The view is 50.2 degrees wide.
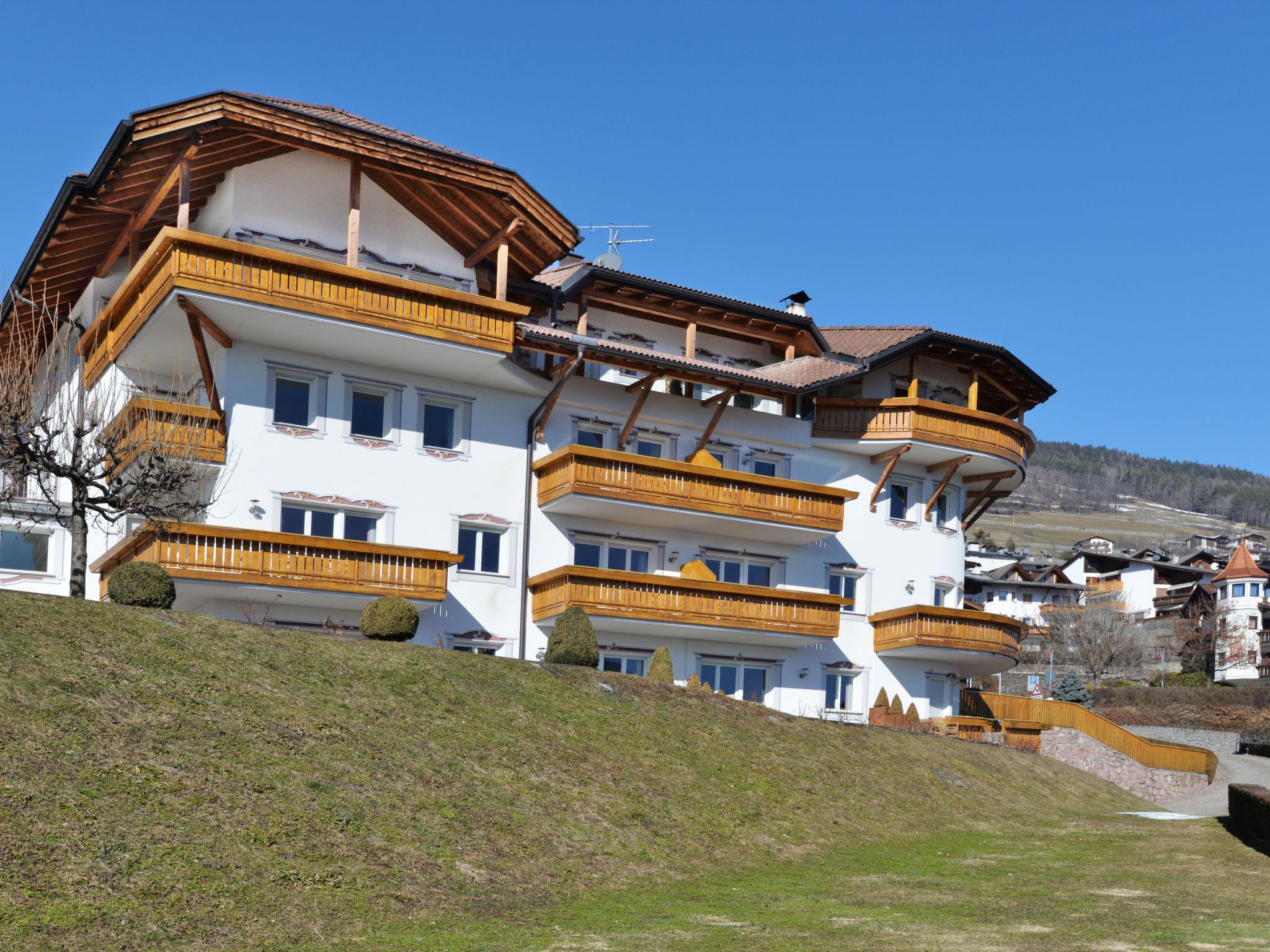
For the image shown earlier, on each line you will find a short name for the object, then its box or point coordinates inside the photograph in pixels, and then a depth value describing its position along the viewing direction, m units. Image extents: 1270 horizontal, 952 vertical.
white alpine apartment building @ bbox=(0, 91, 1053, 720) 33.84
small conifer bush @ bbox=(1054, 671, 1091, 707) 67.38
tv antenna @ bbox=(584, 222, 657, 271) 45.69
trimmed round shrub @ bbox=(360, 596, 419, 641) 31.33
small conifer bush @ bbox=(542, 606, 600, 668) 34.28
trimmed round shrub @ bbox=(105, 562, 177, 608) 26.88
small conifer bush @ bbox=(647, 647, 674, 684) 37.75
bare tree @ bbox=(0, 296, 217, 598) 27.92
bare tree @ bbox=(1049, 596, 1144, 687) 101.25
